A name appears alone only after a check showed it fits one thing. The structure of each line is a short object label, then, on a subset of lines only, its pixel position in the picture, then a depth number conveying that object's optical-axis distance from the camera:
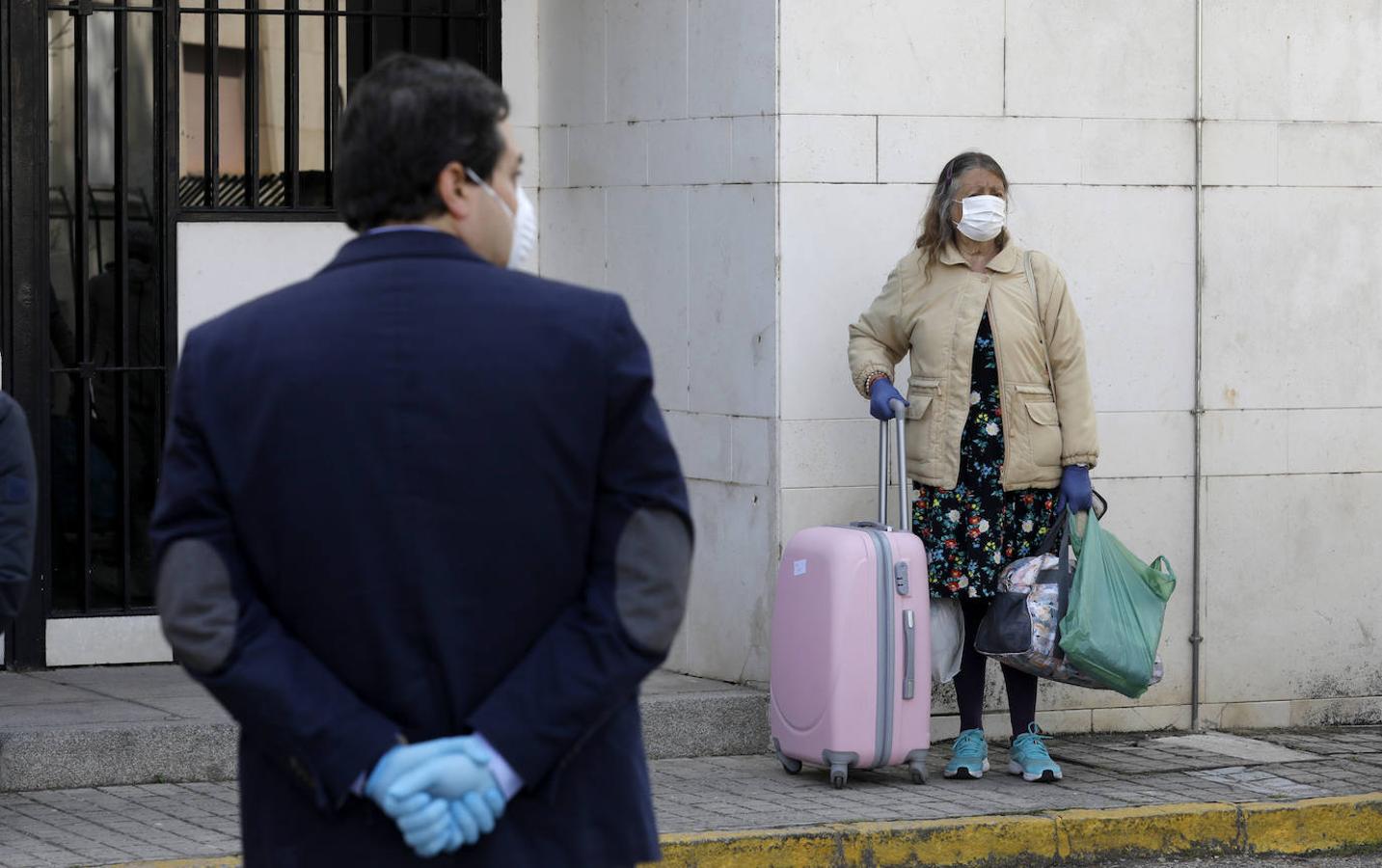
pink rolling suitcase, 12.71
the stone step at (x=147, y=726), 12.85
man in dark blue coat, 4.90
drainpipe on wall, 15.14
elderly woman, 13.15
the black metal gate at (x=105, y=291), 15.18
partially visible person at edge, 9.07
